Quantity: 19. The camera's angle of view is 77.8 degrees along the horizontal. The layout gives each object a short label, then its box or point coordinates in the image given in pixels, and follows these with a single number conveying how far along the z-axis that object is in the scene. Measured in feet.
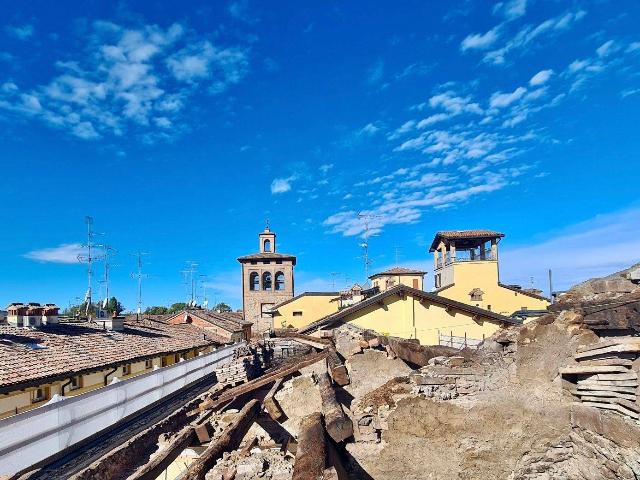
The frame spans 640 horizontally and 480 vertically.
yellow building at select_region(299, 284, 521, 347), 61.31
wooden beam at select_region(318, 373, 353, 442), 16.15
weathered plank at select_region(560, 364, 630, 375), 17.25
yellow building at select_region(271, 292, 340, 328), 120.37
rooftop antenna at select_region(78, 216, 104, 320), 79.25
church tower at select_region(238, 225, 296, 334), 150.20
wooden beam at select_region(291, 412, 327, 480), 10.89
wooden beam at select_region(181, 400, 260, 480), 16.11
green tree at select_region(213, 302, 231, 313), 305.02
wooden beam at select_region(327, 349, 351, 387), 28.22
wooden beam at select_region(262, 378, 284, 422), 28.78
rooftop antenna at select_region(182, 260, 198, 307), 165.68
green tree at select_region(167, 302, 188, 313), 266.06
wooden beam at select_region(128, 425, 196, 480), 15.98
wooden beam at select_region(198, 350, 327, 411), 31.14
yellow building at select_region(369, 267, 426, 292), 143.02
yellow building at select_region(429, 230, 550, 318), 100.99
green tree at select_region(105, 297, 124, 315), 95.77
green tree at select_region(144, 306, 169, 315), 262.28
